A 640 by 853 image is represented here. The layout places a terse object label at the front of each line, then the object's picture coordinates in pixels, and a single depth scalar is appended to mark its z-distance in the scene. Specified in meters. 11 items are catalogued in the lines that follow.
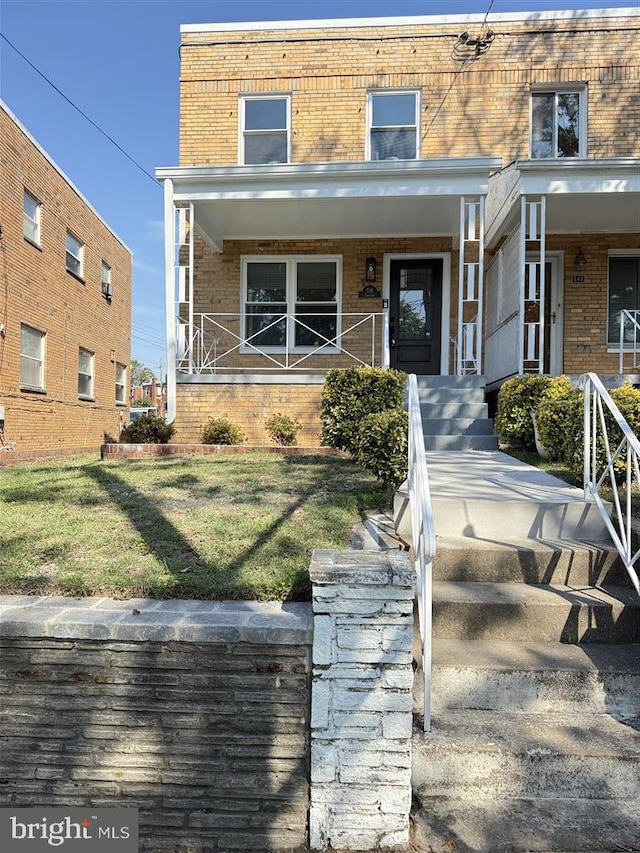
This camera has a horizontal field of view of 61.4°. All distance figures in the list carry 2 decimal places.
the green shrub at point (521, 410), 5.94
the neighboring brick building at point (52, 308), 10.62
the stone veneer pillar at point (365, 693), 2.01
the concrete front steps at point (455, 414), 6.49
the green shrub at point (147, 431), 7.17
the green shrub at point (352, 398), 5.66
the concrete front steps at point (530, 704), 2.05
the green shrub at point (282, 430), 7.28
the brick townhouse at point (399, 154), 9.24
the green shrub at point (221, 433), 7.17
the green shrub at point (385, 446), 3.90
